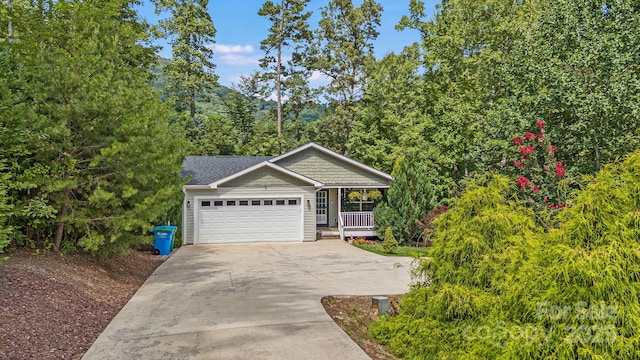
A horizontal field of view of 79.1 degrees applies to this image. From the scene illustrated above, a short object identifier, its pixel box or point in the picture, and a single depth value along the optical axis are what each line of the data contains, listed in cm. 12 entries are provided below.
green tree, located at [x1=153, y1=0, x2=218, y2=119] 2997
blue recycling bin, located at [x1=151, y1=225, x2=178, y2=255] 1325
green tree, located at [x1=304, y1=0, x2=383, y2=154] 3040
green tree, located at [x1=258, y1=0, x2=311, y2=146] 3048
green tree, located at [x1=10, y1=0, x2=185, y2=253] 750
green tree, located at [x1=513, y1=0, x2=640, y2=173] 1207
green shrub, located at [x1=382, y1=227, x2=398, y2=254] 1409
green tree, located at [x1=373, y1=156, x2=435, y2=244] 1609
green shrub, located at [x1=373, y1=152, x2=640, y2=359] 317
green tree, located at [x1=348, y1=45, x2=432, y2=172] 2261
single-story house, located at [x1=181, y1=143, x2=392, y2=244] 1568
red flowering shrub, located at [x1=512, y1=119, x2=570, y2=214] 1271
